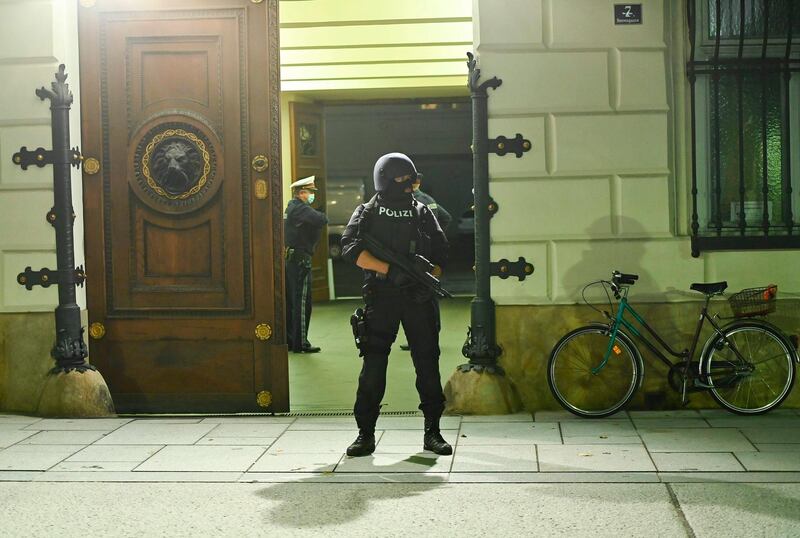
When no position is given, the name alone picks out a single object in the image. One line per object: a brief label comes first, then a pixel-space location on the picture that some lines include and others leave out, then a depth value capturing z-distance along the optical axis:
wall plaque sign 7.92
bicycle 7.68
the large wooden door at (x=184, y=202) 8.10
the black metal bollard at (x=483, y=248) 7.91
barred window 8.11
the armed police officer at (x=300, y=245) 11.71
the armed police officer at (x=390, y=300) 6.64
